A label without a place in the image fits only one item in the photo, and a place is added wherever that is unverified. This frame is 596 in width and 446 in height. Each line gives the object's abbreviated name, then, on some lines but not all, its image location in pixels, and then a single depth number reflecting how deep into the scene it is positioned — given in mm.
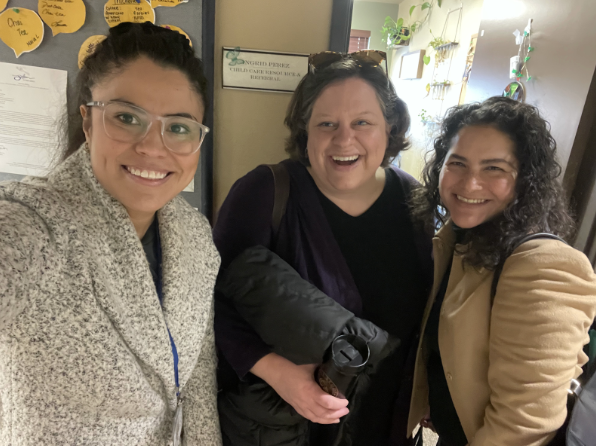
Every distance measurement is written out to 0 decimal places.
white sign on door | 1125
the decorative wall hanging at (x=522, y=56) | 1357
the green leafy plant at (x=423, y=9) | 3635
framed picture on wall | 4008
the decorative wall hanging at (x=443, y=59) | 3237
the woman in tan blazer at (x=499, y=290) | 710
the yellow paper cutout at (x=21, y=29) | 1021
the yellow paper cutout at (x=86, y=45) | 1048
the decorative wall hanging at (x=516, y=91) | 1380
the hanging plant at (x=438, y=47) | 3436
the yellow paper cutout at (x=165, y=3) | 1027
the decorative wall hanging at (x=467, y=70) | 2871
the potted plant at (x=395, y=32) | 4352
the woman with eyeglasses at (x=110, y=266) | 557
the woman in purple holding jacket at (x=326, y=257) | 838
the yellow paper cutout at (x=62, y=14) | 1014
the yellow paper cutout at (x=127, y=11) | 1022
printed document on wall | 1084
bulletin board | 1031
